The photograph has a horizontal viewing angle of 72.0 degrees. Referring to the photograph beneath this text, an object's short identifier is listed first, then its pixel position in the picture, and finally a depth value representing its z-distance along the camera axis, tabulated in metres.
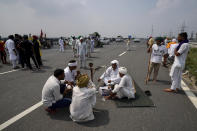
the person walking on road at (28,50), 8.03
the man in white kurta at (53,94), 3.28
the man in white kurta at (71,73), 4.34
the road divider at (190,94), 4.15
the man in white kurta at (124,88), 4.05
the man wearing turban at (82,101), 3.06
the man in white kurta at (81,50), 9.09
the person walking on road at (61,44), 18.72
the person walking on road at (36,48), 9.09
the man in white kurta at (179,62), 4.38
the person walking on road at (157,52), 5.69
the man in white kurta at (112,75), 4.69
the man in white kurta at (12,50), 8.69
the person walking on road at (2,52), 10.29
